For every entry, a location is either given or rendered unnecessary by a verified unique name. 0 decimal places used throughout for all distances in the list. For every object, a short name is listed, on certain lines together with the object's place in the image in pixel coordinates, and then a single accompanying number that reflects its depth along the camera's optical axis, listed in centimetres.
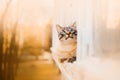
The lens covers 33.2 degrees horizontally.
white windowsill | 148
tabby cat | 194
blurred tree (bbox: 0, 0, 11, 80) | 225
